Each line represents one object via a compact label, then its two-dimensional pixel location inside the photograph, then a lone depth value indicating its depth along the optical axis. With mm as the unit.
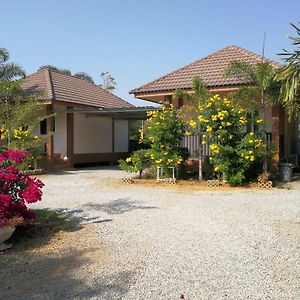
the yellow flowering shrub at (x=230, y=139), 13312
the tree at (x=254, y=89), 13455
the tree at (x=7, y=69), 21494
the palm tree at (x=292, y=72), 8117
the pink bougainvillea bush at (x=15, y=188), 6883
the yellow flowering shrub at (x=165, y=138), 14469
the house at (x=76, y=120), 20219
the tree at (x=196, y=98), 14359
